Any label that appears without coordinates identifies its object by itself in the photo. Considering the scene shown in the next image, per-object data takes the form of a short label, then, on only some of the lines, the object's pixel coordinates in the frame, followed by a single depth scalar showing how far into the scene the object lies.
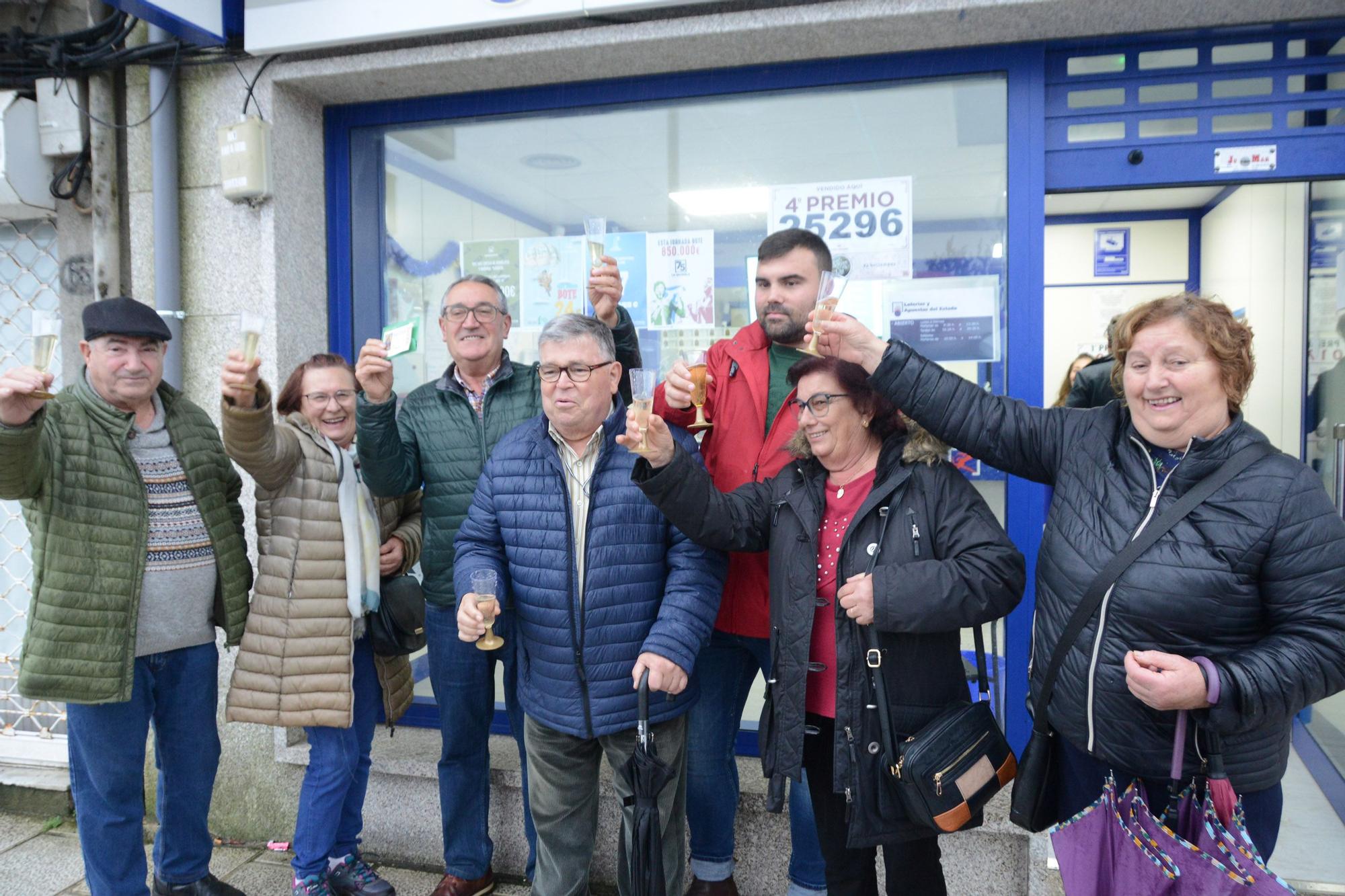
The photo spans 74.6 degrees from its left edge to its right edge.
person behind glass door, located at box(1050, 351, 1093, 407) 4.18
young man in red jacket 2.69
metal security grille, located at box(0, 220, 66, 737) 4.11
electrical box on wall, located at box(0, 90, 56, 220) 3.71
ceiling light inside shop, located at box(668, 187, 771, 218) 3.57
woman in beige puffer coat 2.83
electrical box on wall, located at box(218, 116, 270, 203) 3.60
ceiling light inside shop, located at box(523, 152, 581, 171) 3.79
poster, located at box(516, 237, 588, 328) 3.80
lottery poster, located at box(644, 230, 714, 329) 3.61
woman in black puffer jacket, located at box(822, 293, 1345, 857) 1.73
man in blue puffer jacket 2.38
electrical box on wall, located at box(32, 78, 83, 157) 3.82
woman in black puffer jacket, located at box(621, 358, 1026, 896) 2.09
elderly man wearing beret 2.64
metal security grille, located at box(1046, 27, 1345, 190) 3.08
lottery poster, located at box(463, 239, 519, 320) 3.84
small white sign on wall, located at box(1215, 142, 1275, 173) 3.09
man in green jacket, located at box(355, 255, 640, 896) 2.93
